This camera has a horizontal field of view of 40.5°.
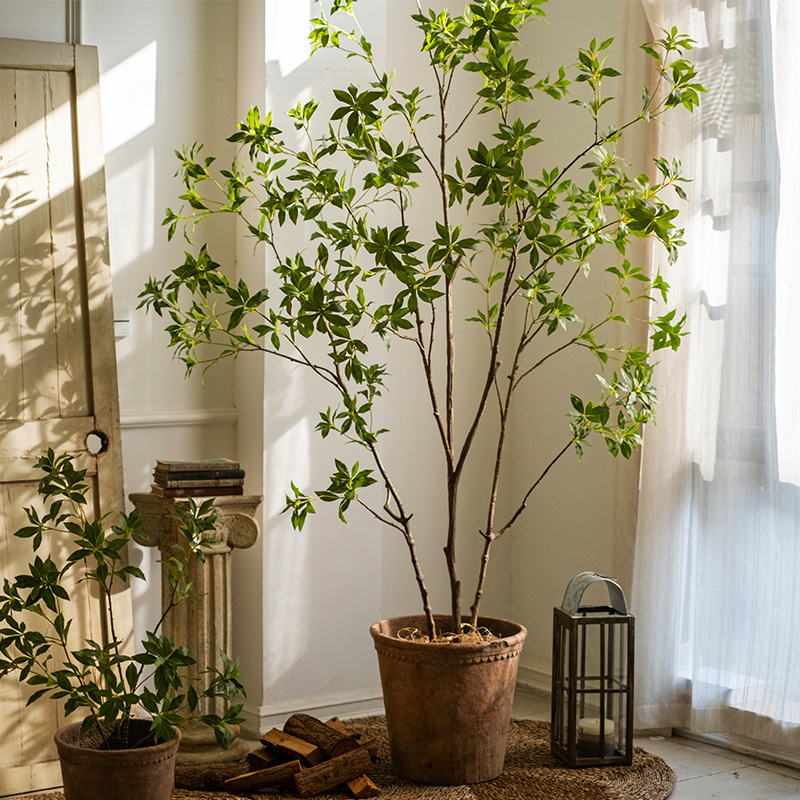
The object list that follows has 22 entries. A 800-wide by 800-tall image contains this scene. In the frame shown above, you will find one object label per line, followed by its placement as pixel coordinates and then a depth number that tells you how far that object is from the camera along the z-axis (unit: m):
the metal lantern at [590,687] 3.03
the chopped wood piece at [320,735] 2.98
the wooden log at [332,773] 2.86
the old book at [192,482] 3.10
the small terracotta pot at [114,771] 2.50
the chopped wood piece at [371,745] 3.07
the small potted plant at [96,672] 2.50
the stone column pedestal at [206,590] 3.10
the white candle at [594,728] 3.07
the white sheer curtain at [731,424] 3.08
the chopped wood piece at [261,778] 2.88
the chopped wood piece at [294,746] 2.94
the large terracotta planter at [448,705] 2.87
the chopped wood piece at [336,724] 3.19
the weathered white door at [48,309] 2.94
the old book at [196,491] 3.11
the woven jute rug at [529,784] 2.85
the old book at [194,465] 3.11
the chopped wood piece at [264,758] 2.95
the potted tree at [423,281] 2.66
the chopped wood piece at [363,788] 2.84
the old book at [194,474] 3.10
